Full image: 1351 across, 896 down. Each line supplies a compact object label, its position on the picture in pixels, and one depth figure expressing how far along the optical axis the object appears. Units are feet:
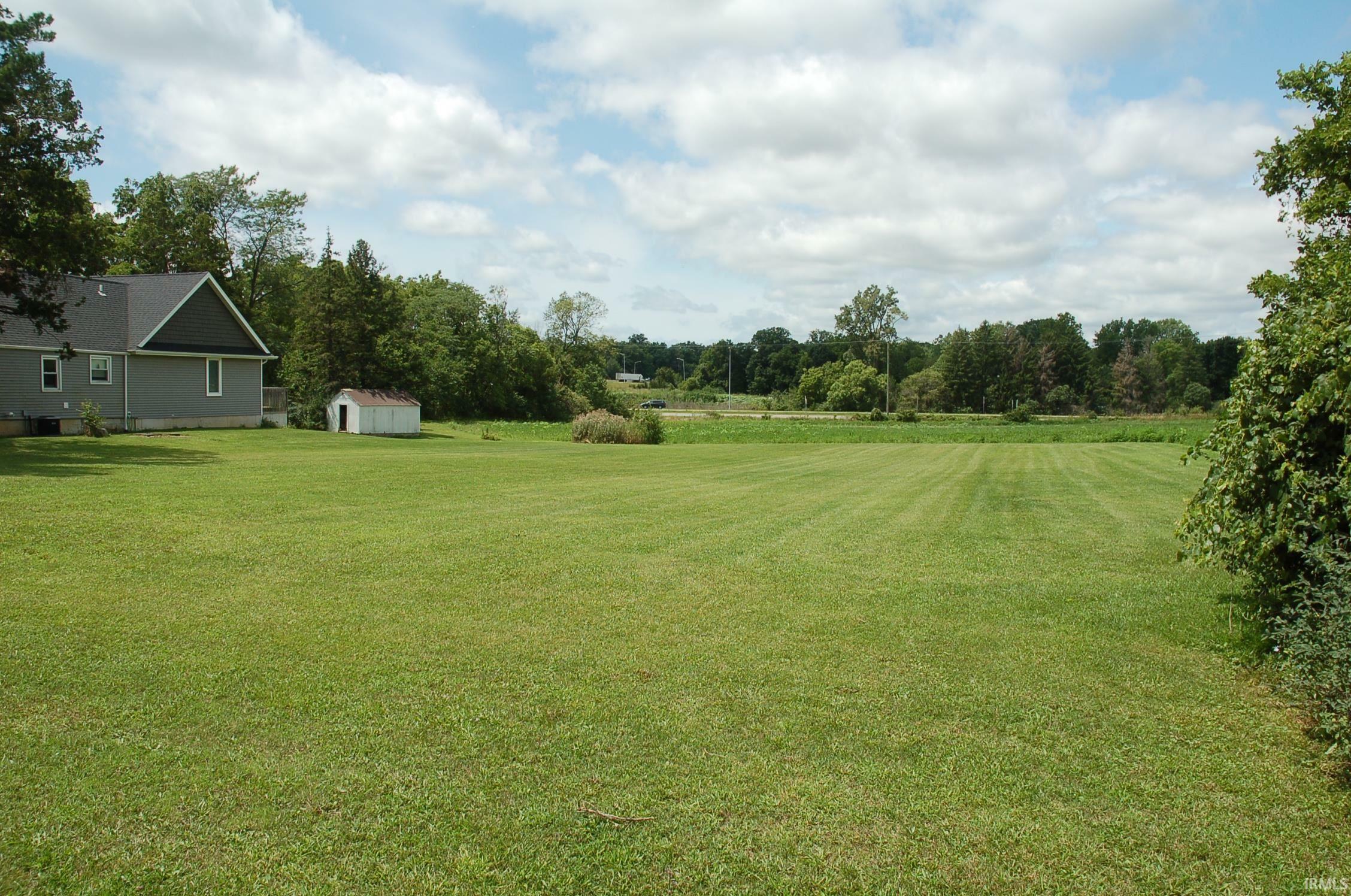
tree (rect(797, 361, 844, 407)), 339.57
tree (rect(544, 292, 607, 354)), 255.50
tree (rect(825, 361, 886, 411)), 316.81
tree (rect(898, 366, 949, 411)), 322.34
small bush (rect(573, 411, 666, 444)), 120.37
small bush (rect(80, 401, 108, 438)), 89.61
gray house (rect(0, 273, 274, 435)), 91.15
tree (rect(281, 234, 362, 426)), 132.57
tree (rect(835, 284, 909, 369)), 360.28
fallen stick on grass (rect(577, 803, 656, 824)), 11.85
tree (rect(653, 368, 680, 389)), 453.99
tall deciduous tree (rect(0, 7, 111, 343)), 63.21
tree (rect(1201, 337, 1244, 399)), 333.83
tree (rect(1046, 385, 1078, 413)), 303.27
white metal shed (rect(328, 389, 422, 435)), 120.98
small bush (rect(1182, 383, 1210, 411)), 291.58
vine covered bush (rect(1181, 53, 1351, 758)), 14.67
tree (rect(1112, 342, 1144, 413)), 316.60
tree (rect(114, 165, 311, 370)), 157.89
